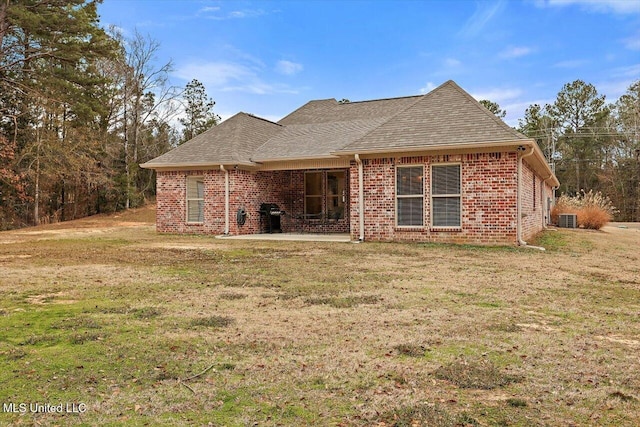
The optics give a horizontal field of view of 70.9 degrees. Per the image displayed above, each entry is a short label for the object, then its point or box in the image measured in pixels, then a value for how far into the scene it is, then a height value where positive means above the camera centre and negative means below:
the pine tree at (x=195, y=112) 37.25 +7.72
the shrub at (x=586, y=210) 19.41 -0.38
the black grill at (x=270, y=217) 16.28 -0.49
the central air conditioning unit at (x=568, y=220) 19.66 -0.79
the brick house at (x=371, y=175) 11.27 +0.87
